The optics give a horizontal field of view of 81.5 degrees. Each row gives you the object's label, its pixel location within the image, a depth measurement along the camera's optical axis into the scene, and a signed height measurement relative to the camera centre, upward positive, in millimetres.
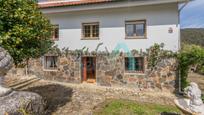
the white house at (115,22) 8298 +2615
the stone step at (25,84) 8727 -2142
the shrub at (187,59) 7445 -154
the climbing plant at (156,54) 8382 +186
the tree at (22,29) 4619 +1134
